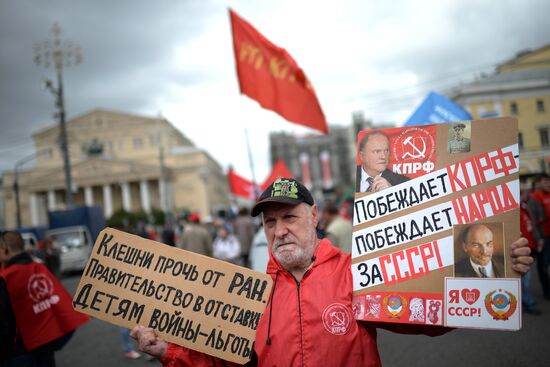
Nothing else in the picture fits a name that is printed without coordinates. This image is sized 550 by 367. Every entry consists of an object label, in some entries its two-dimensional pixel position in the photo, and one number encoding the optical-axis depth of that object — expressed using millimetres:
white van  18938
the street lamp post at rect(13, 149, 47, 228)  23381
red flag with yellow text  7918
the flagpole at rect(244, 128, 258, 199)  9367
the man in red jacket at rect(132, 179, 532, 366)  2021
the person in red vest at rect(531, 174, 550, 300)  7070
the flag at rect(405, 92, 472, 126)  7762
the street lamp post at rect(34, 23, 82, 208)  19802
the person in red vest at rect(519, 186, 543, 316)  6176
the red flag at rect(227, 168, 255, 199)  14812
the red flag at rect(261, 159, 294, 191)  12531
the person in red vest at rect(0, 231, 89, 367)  3639
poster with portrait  1870
